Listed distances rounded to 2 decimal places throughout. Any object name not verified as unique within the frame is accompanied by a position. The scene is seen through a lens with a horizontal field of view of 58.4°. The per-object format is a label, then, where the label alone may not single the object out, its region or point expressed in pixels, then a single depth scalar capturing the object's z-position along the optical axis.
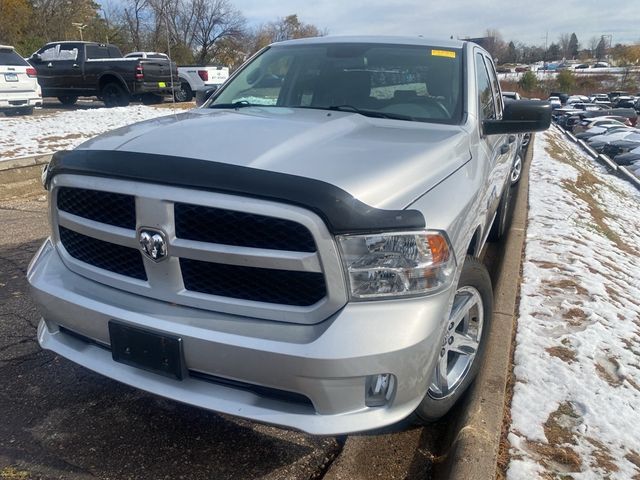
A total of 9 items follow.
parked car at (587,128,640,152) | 31.57
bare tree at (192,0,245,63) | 50.66
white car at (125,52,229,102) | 19.61
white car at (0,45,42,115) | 12.91
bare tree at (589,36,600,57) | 160.80
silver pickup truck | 2.02
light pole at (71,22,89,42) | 38.84
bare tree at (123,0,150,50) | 50.08
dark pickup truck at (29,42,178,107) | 16.58
